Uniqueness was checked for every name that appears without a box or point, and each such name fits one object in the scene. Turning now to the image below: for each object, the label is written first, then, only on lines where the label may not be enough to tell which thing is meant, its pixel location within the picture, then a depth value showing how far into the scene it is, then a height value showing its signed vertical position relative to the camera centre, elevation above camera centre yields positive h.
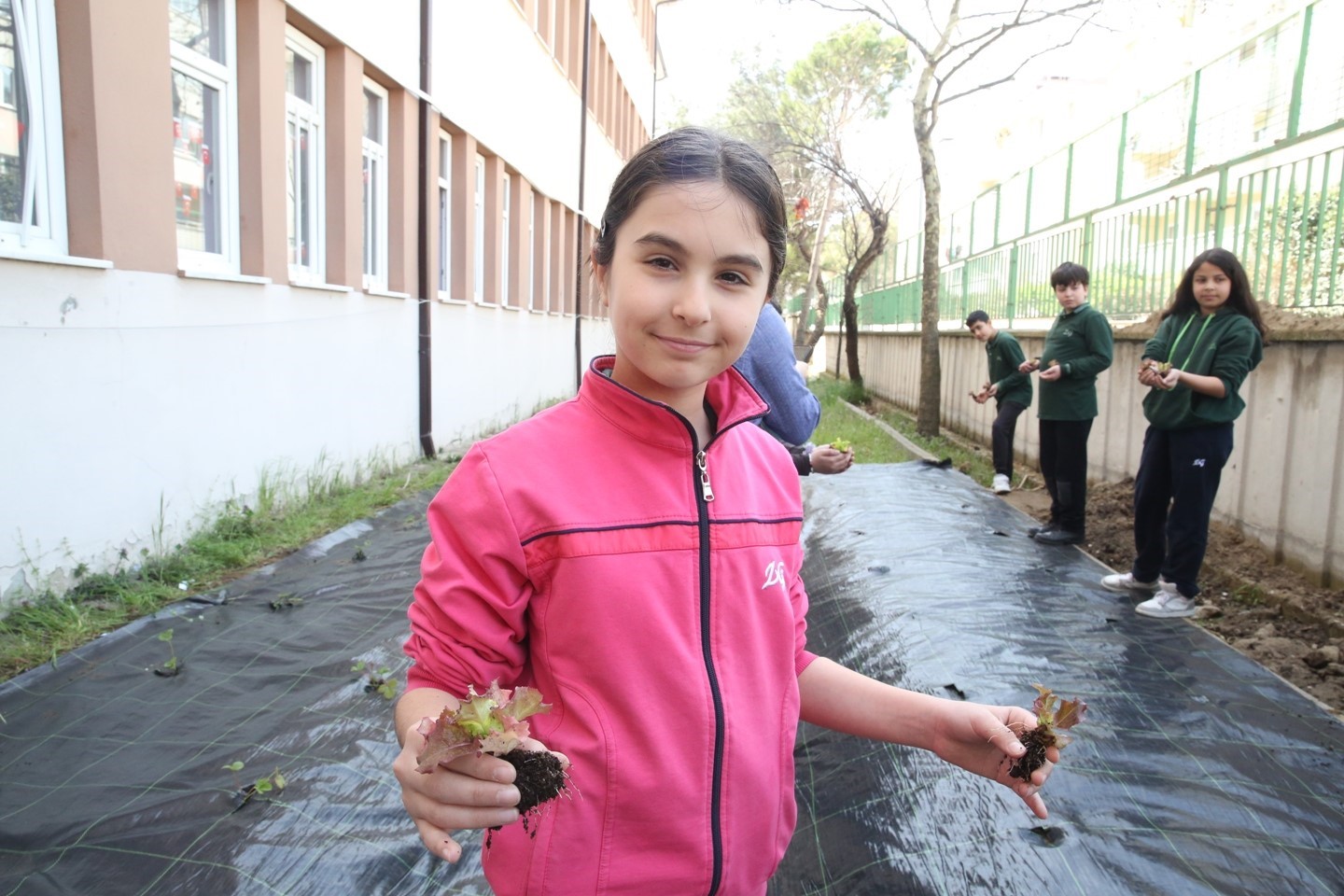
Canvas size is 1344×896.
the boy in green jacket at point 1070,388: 6.60 -0.23
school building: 4.27 +0.49
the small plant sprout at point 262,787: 2.60 -1.26
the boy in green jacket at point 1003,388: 8.95 -0.32
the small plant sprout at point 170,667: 3.35 -1.19
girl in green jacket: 4.91 -0.26
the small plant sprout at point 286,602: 4.15 -1.18
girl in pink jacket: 1.24 -0.33
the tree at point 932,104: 12.21 +3.30
